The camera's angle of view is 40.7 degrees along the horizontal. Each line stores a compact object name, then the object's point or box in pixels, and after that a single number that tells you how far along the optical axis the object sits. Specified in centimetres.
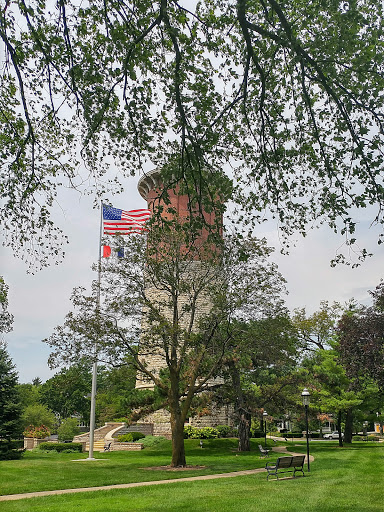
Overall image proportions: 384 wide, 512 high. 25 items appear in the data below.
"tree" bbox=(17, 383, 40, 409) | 5975
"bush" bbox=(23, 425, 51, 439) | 3752
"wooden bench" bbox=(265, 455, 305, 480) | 1625
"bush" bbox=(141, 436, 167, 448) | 3406
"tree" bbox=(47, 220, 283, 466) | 2109
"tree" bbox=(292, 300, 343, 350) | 3922
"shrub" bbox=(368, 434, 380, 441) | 5770
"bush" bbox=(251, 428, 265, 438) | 4264
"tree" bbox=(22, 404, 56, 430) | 4438
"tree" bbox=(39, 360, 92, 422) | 6425
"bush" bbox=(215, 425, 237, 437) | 3722
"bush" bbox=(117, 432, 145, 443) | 3472
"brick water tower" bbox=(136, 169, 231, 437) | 3759
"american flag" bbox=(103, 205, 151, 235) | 2577
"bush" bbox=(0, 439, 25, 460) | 2688
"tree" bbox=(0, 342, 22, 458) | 2773
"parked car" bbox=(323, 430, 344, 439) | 6550
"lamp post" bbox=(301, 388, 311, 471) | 2048
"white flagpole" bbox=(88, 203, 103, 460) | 2294
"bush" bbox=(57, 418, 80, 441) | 3869
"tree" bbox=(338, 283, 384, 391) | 2222
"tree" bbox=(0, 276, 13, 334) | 2722
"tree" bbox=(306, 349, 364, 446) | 3334
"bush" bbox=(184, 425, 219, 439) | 3534
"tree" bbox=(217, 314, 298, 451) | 2241
